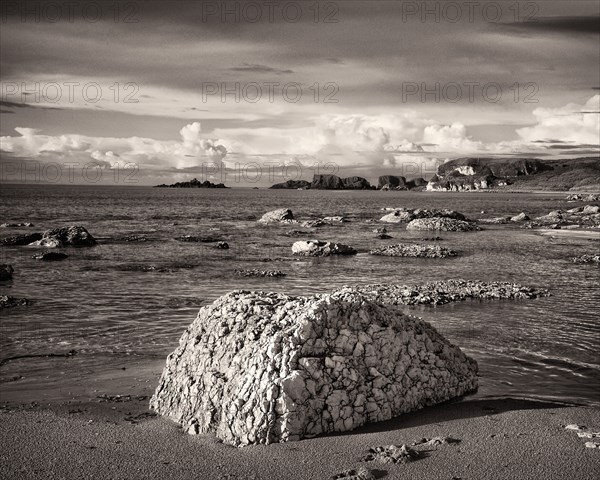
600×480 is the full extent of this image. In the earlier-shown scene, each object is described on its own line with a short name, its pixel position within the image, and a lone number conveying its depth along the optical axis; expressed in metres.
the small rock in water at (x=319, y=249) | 37.03
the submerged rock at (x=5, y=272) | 27.78
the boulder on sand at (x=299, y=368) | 9.40
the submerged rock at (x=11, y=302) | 21.06
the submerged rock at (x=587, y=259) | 33.31
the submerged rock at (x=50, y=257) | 35.09
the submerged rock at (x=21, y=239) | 42.88
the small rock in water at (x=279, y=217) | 69.88
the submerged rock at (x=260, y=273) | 28.97
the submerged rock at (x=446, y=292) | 20.97
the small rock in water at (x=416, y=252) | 36.03
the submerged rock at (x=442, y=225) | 57.25
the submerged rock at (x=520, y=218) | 72.77
